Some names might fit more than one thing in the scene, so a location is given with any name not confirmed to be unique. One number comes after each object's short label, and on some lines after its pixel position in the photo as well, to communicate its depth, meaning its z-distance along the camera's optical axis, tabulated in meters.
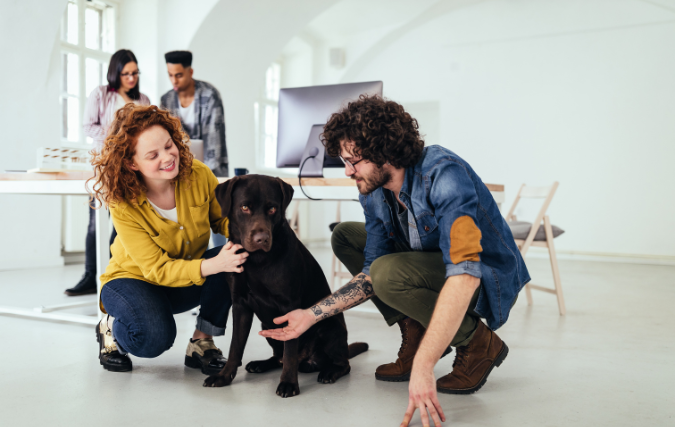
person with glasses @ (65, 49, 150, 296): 2.94
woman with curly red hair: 1.63
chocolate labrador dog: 1.51
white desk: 2.01
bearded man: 1.22
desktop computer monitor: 2.19
